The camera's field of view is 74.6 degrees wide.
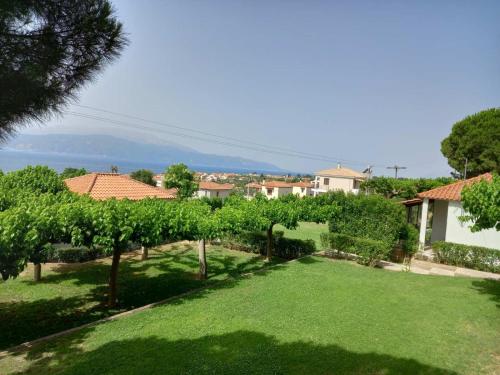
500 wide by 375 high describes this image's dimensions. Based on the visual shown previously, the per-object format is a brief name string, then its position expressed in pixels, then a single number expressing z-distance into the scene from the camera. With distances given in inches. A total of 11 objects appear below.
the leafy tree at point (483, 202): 329.1
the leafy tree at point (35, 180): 586.9
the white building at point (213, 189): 2876.5
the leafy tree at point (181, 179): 1250.3
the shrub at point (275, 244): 749.3
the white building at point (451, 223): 660.7
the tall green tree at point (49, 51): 184.7
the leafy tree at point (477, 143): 1255.5
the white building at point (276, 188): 3307.1
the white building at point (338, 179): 2670.3
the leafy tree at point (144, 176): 2576.3
